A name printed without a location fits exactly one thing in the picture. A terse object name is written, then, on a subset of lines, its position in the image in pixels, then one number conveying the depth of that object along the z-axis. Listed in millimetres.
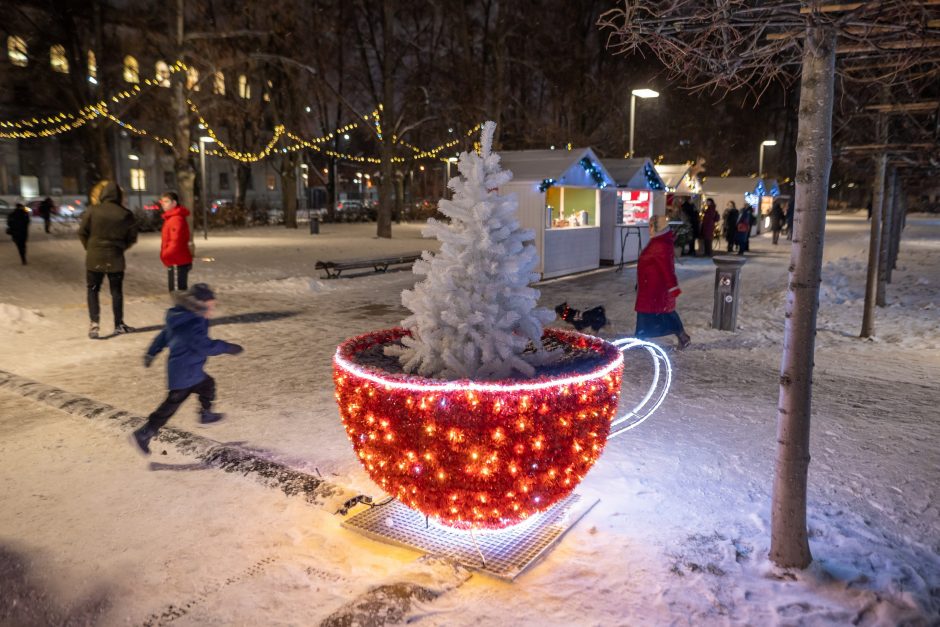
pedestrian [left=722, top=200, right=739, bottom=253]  23531
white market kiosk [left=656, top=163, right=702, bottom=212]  26994
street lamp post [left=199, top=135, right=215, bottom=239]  26108
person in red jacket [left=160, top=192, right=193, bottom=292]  10445
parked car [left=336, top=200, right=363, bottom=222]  44350
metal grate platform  3592
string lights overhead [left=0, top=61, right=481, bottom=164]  26922
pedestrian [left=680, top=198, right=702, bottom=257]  22484
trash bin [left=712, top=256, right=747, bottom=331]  9883
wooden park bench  15320
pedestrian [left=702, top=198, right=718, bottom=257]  21056
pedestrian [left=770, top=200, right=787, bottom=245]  27500
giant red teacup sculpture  3361
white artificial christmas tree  3693
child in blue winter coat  5184
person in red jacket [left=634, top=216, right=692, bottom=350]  8312
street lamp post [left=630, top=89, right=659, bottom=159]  20989
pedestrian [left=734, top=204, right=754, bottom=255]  22997
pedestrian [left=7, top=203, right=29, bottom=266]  16109
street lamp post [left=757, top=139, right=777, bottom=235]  35634
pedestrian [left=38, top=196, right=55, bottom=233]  27081
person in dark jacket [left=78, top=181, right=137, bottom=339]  8945
